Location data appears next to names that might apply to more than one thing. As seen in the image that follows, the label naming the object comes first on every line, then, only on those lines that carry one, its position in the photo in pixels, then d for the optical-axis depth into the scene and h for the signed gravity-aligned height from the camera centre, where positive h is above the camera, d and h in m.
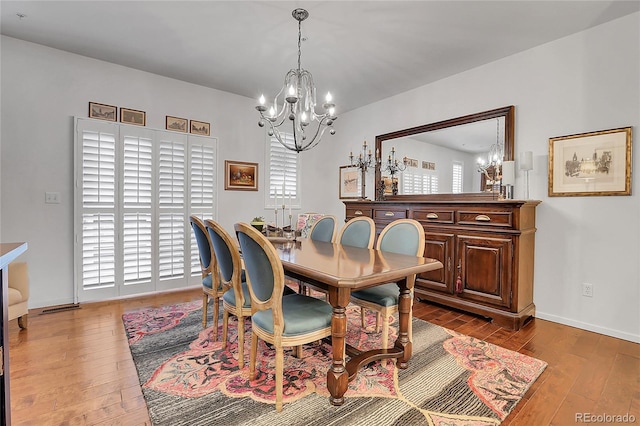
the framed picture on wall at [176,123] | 3.92 +1.11
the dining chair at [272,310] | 1.61 -0.60
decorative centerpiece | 2.87 -0.15
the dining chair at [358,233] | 2.72 -0.21
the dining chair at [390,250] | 2.10 -0.32
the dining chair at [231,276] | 1.99 -0.47
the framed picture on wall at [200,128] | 4.11 +1.11
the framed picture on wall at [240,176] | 4.42 +0.50
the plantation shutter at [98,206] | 3.39 +0.00
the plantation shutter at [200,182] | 4.09 +0.35
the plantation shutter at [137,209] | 3.61 -0.02
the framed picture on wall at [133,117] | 3.61 +1.10
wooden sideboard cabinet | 2.82 -0.44
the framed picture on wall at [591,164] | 2.57 +0.46
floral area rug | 1.60 -1.09
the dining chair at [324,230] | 3.03 -0.21
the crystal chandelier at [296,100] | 2.30 +0.89
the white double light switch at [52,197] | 3.22 +0.09
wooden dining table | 1.60 -0.36
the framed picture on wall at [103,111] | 3.44 +1.10
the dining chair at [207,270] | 2.46 -0.52
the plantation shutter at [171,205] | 3.86 +0.03
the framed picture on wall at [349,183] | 4.94 +0.46
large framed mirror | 3.33 +0.69
